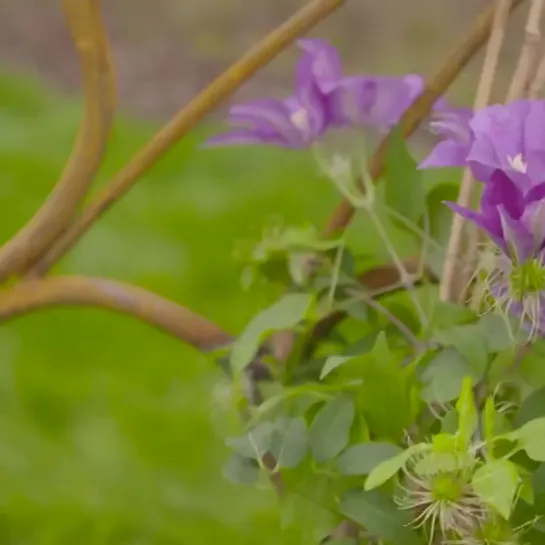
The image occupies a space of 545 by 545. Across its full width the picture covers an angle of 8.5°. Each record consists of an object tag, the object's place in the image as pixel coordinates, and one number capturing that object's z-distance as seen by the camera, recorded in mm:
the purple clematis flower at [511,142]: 1390
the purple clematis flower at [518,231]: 1391
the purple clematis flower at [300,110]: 1492
